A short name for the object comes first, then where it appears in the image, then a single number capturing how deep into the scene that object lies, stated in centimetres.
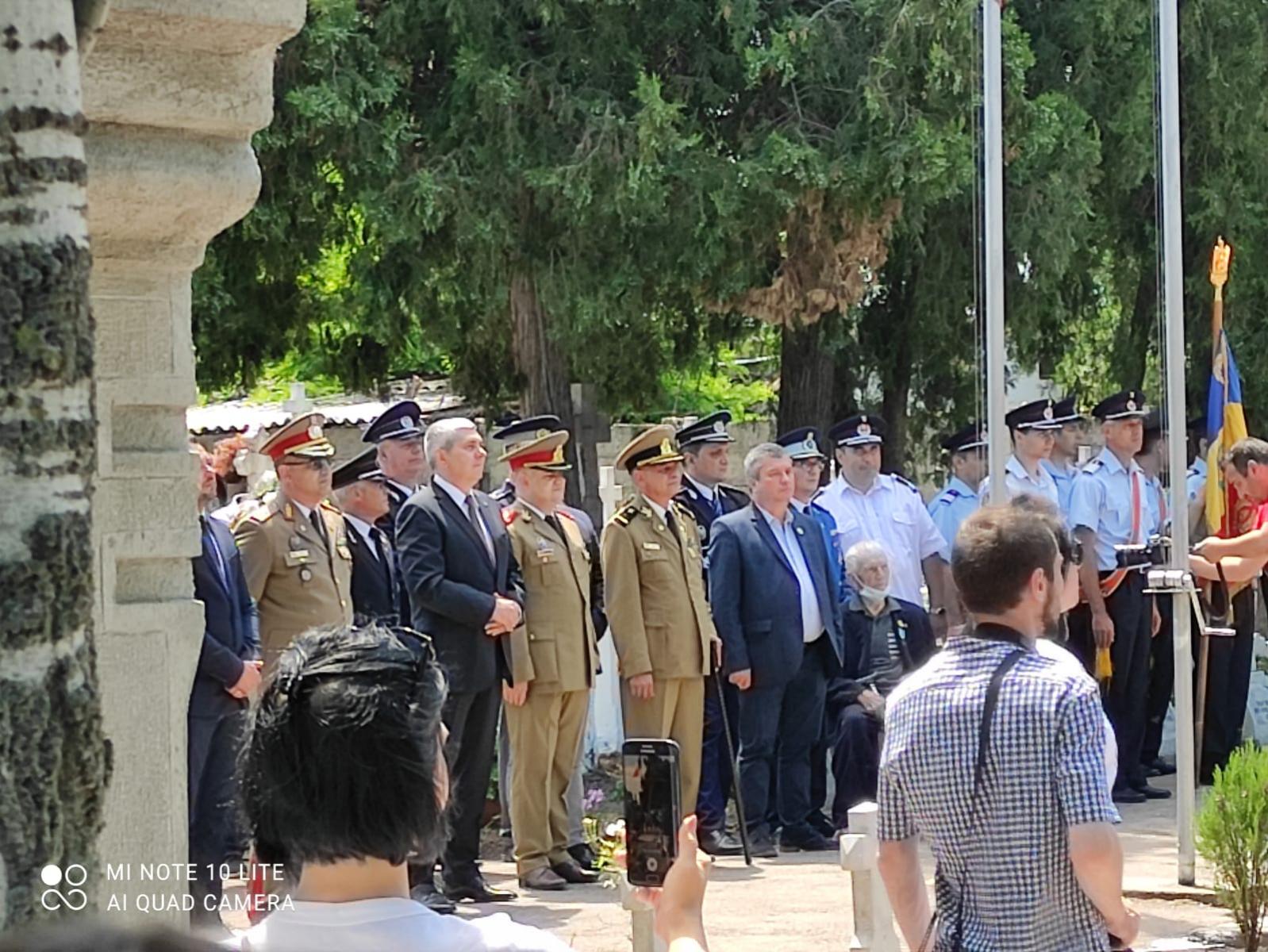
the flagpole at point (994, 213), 906
